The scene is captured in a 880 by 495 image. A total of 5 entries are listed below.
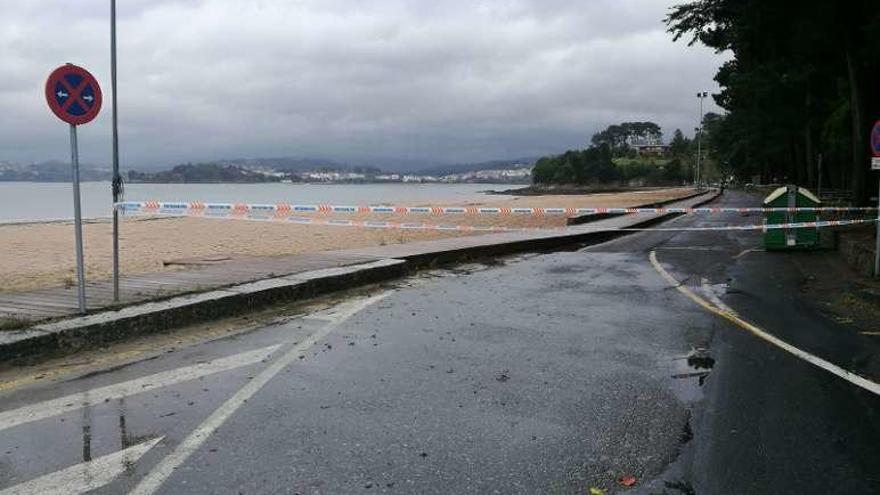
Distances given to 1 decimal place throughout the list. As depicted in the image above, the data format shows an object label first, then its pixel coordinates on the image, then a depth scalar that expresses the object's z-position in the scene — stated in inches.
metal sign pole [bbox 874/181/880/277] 418.0
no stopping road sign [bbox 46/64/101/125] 275.4
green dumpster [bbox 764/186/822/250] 629.6
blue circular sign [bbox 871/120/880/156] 451.5
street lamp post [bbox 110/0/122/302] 315.0
